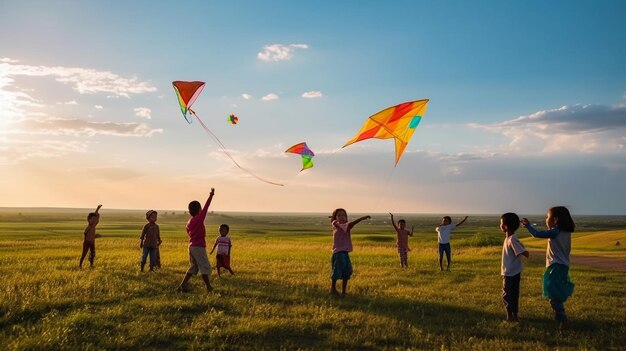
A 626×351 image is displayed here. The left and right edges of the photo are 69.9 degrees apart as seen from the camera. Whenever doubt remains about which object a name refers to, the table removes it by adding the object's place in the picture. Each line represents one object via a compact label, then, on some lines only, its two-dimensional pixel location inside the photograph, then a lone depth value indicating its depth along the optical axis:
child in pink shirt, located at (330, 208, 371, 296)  12.50
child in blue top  9.55
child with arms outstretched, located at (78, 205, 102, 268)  17.14
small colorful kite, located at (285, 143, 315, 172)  21.98
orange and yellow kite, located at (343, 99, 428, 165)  15.52
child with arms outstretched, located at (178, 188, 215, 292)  12.51
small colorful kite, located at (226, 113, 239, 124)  18.84
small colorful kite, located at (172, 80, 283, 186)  15.67
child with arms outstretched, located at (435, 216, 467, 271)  19.05
